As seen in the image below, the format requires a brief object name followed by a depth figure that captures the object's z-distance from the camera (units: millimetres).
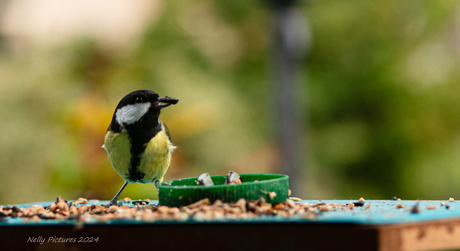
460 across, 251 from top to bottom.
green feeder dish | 4496
